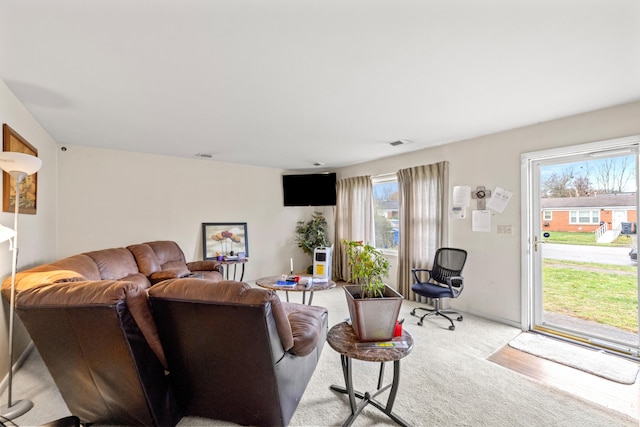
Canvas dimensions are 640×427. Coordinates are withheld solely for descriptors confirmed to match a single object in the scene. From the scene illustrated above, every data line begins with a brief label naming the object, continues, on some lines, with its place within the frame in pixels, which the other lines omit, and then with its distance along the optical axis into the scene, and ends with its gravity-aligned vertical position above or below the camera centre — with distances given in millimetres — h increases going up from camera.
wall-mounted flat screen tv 5969 +541
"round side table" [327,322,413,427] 1603 -775
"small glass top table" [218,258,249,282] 4790 -953
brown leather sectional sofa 1454 -732
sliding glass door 2820 -303
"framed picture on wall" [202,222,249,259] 5195 -444
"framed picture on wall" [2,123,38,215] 2253 +270
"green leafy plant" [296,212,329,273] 6047 -415
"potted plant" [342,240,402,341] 1695 -517
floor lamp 1900 +256
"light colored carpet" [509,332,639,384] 2396 -1319
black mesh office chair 3488 -833
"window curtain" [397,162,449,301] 4172 -27
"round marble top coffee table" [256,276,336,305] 3234 -826
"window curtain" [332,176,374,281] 5434 -17
